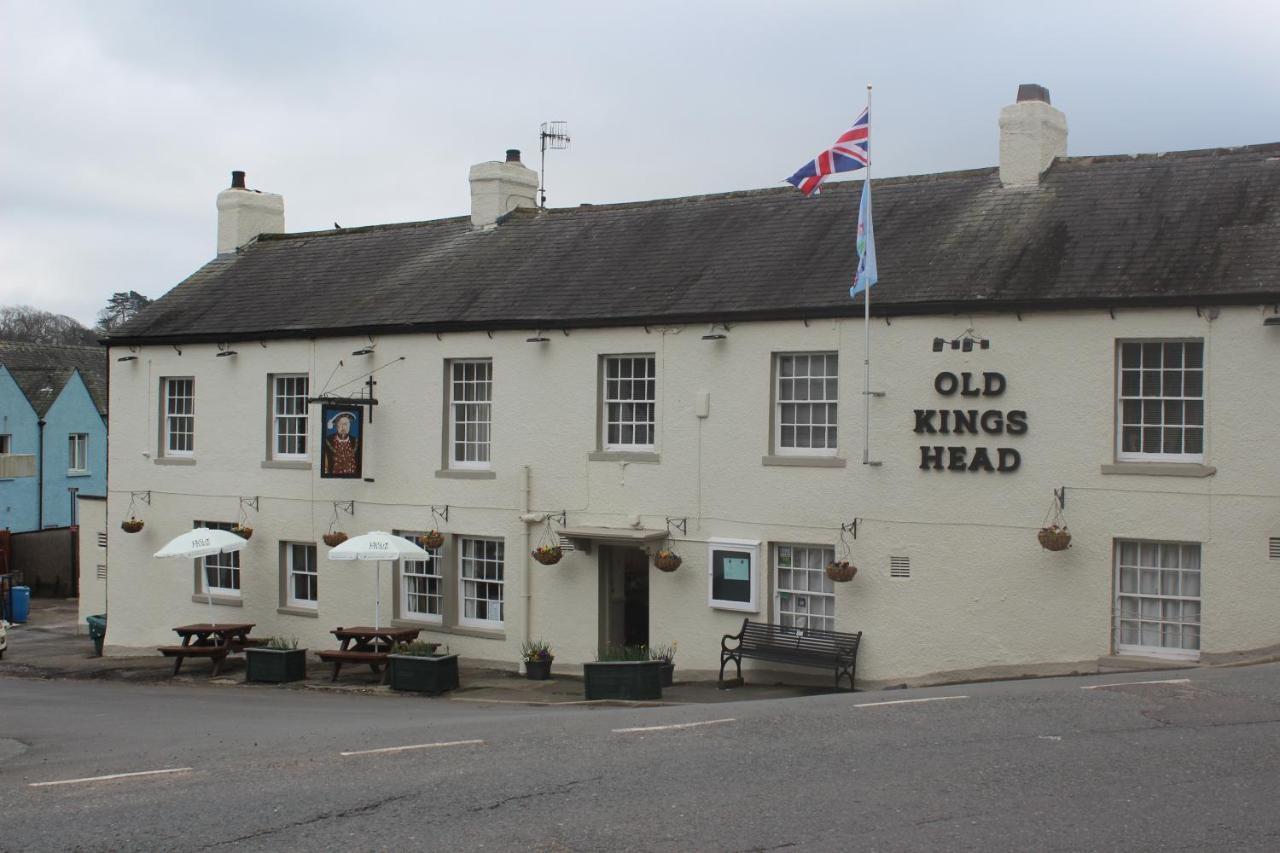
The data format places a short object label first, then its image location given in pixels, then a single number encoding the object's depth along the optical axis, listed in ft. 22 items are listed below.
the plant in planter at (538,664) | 69.36
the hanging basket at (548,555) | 68.90
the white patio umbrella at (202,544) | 76.02
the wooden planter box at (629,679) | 58.95
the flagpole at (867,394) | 60.39
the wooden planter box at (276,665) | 72.90
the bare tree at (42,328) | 299.58
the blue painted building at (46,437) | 143.84
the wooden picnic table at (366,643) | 70.90
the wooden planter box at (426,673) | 66.13
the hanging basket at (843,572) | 60.13
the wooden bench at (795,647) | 60.75
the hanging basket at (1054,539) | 55.11
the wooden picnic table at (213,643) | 76.18
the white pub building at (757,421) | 55.36
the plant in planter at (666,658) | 64.80
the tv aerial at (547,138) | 93.50
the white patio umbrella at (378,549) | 68.90
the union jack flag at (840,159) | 60.54
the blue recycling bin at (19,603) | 110.01
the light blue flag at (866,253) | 58.44
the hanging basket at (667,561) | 65.41
